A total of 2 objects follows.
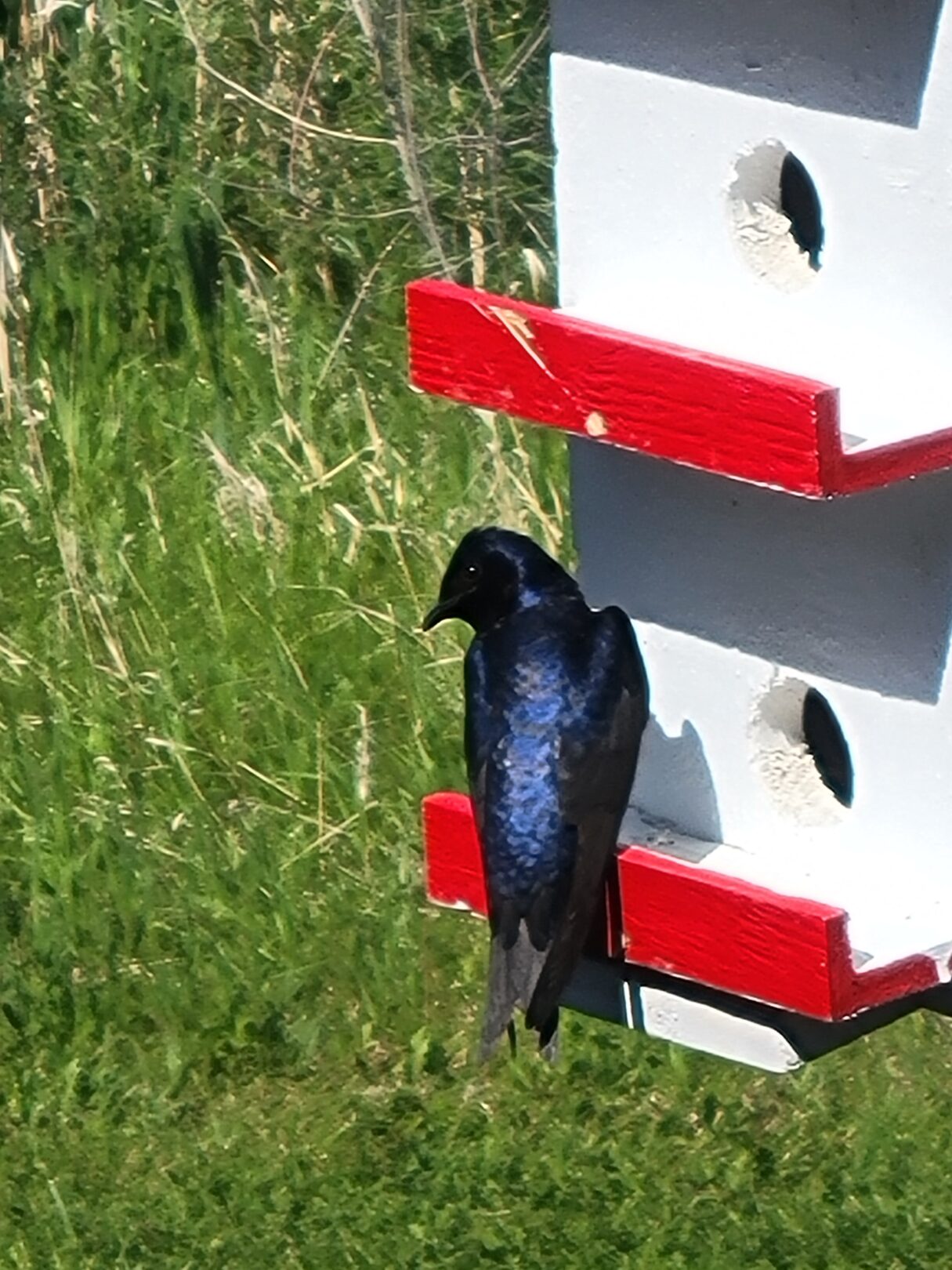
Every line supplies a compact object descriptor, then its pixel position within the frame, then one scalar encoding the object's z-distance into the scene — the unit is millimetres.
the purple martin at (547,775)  3779
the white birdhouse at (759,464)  3459
